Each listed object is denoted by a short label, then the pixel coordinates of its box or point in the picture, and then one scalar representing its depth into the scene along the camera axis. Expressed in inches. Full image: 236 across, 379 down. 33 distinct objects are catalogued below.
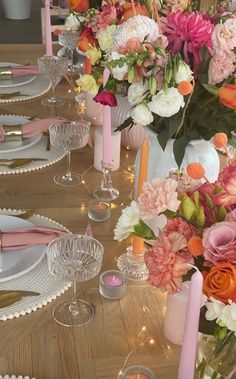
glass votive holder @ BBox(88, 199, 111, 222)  51.2
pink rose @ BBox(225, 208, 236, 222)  27.7
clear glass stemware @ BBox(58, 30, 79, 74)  76.5
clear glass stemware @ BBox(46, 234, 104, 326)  39.4
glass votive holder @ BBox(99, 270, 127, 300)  42.1
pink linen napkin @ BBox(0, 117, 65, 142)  63.1
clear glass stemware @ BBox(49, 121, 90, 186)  56.6
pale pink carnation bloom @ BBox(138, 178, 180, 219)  29.2
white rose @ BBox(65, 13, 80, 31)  62.6
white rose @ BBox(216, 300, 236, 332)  25.6
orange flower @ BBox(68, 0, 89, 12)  62.2
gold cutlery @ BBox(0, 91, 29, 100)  73.0
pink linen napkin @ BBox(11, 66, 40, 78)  77.3
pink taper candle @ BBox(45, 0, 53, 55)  72.9
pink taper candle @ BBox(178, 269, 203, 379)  26.8
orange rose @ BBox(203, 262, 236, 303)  25.8
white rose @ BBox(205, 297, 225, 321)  26.3
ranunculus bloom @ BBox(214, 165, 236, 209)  28.6
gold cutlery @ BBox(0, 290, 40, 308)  40.3
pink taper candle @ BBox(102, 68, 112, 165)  51.7
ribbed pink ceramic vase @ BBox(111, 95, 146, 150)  62.3
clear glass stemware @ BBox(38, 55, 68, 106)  69.6
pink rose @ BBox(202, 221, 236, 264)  26.6
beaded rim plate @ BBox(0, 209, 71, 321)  39.8
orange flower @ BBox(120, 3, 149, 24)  46.5
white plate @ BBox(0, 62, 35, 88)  75.4
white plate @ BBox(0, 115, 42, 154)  61.0
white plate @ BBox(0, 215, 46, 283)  43.0
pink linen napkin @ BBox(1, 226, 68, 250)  45.3
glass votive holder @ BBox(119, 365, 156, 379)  35.4
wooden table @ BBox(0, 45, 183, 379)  36.3
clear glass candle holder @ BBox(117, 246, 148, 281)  44.4
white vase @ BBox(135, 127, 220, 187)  45.0
